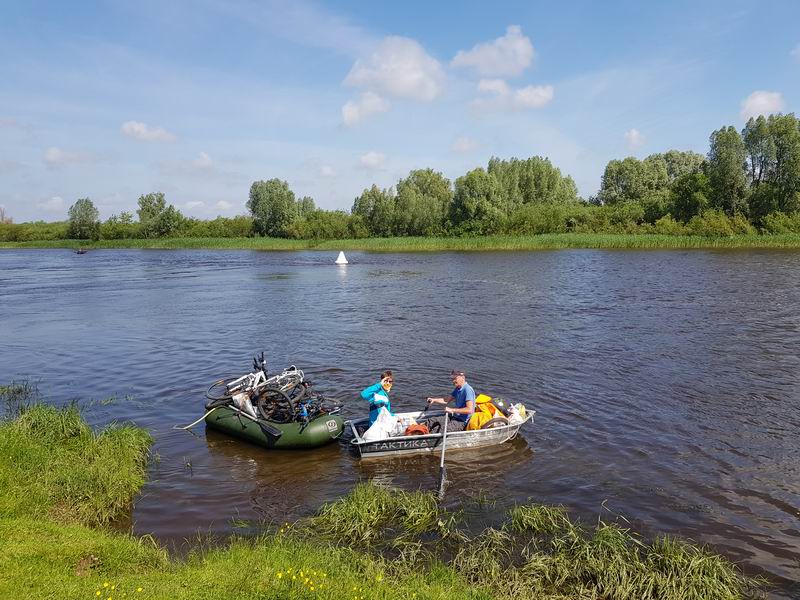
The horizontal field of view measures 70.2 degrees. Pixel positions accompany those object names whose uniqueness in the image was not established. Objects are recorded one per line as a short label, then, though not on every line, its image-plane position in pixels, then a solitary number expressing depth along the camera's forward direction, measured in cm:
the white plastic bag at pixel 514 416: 1148
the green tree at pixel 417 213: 9038
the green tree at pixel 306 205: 11496
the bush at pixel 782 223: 6219
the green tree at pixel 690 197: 7194
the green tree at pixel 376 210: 9656
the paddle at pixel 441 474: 929
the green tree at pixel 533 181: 9238
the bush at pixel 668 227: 6804
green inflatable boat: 1113
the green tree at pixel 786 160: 6656
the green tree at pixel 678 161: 11494
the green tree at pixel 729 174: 7038
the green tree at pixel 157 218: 10956
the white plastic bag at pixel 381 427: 1091
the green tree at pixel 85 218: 10894
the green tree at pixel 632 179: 9319
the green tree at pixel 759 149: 6994
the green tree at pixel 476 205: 8012
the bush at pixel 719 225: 6506
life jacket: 1139
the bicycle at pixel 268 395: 1172
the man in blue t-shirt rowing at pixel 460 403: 1143
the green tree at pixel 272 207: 10394
